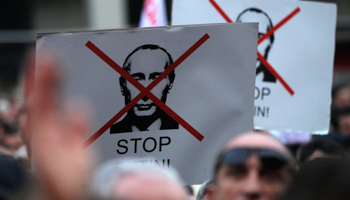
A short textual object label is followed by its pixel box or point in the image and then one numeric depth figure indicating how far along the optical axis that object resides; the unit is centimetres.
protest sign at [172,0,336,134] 820
